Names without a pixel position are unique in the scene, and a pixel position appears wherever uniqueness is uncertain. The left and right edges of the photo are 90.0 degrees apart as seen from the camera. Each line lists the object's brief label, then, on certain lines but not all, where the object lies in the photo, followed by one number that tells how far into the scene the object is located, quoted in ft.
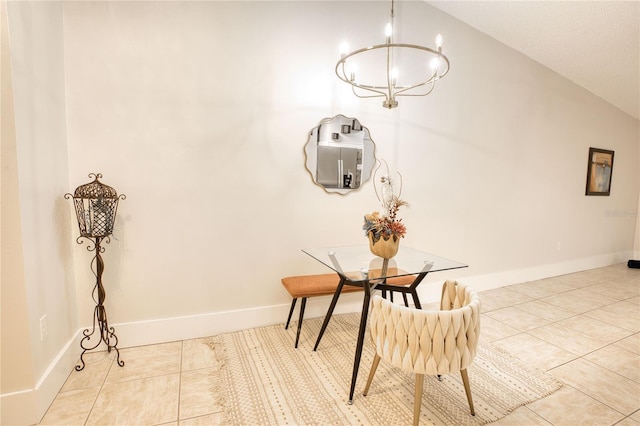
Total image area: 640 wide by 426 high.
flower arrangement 6.86
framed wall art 15.29
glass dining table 6.17
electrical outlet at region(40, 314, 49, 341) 5.64
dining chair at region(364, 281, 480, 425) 4.79
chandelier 9.68
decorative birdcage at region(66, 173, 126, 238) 6.53
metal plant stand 6.86
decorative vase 6.88
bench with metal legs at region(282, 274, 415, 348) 7.66
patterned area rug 5.60
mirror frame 9.15
